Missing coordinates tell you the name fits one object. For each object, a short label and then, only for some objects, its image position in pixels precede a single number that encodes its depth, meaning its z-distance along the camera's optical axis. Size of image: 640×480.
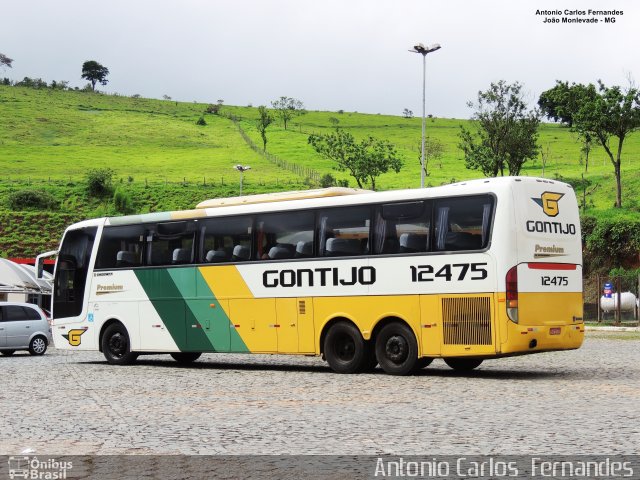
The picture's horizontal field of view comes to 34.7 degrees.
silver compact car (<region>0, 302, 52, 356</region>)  29.95
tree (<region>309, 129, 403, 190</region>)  95.25
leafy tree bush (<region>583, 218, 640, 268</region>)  58.31
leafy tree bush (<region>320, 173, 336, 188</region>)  103.06
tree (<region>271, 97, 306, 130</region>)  163.25
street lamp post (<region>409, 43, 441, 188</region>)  39.31
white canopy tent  40.91
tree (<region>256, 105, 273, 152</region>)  135.75
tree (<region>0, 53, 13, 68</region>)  196.75
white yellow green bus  18.55
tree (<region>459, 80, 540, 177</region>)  66.12
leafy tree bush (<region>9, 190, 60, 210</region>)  92.44
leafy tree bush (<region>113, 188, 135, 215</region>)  92.19
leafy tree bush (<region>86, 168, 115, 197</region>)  98.38
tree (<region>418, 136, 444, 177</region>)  124.38
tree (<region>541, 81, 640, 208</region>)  68.06
